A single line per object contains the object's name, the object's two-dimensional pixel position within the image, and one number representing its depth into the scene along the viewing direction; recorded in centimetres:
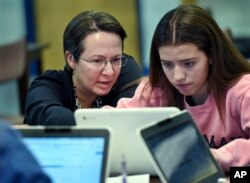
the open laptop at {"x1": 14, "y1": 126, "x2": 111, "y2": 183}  426
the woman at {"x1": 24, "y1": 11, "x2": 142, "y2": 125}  490
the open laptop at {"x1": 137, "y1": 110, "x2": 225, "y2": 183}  428
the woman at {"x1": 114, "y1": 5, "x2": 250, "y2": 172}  465
